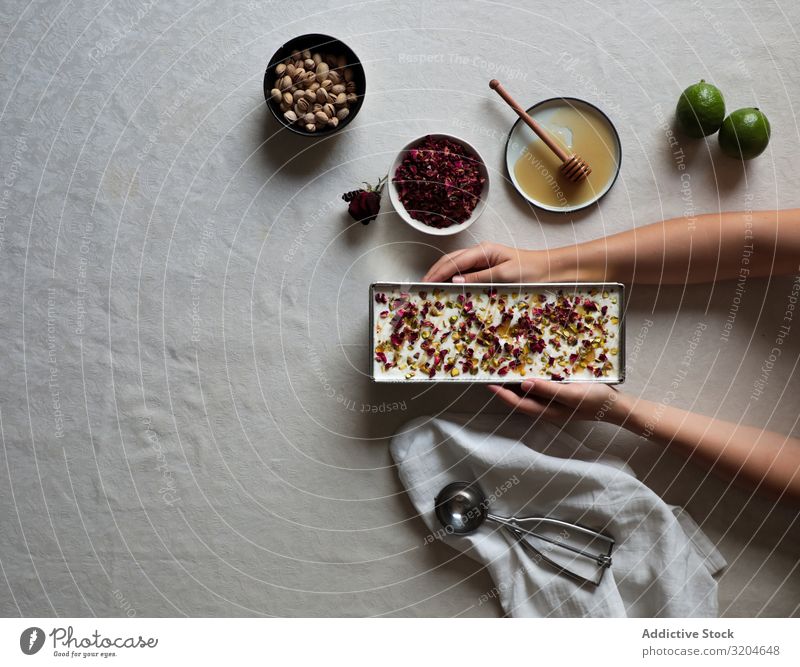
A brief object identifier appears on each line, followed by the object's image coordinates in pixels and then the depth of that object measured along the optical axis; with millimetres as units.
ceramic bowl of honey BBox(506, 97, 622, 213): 847
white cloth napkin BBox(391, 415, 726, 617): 827
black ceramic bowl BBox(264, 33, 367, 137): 803
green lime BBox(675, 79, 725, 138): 818
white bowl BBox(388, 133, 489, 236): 812
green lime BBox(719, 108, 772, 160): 819
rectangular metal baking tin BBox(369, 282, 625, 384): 748
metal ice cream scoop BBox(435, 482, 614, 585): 837
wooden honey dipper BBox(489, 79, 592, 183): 822
